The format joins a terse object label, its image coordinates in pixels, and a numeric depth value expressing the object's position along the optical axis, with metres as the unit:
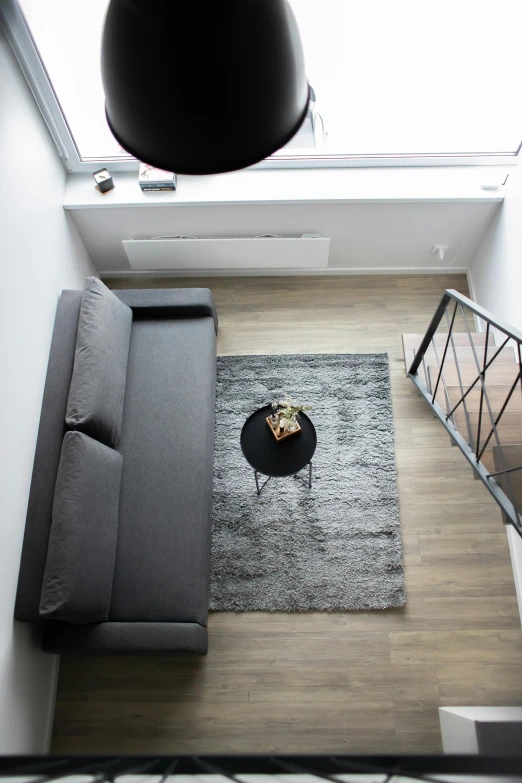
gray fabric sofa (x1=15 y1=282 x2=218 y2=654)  2.55
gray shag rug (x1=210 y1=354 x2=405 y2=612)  3.07
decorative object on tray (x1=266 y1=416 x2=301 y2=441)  2.96
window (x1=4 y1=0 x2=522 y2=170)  3.13
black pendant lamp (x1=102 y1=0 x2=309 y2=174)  0.75
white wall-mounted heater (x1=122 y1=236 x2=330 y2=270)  3.56
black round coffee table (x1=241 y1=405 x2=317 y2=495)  2.93
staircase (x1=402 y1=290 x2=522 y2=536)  2.38
